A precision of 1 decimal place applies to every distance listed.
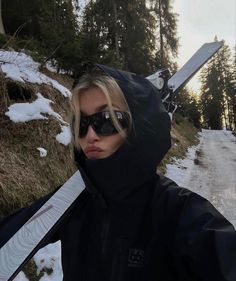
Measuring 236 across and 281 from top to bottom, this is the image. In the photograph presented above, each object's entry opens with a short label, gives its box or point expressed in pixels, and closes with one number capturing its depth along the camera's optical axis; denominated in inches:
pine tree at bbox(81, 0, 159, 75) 506.8
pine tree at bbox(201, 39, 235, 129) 1497.1
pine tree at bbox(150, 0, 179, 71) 748.5
